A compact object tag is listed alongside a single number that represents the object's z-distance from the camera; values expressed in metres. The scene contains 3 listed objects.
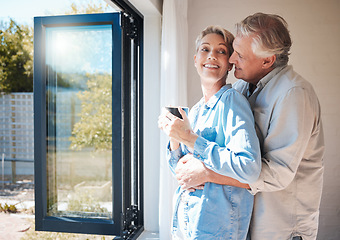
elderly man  1.21
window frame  2.52
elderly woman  1.17
